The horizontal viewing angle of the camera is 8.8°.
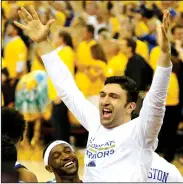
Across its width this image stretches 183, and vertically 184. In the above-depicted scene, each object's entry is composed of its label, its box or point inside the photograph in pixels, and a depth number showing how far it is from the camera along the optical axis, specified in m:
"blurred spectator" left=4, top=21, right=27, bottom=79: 17.54
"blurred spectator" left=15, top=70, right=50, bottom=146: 16.64
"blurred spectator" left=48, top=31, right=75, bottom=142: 15.92
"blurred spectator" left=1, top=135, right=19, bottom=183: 6.39
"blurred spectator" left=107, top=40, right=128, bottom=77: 15.66
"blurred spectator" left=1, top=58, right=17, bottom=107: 16.93
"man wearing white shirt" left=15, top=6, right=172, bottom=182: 6.65
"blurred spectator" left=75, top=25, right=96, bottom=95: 16.17
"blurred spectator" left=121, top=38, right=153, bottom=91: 15.25
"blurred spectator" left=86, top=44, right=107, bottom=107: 16.03
